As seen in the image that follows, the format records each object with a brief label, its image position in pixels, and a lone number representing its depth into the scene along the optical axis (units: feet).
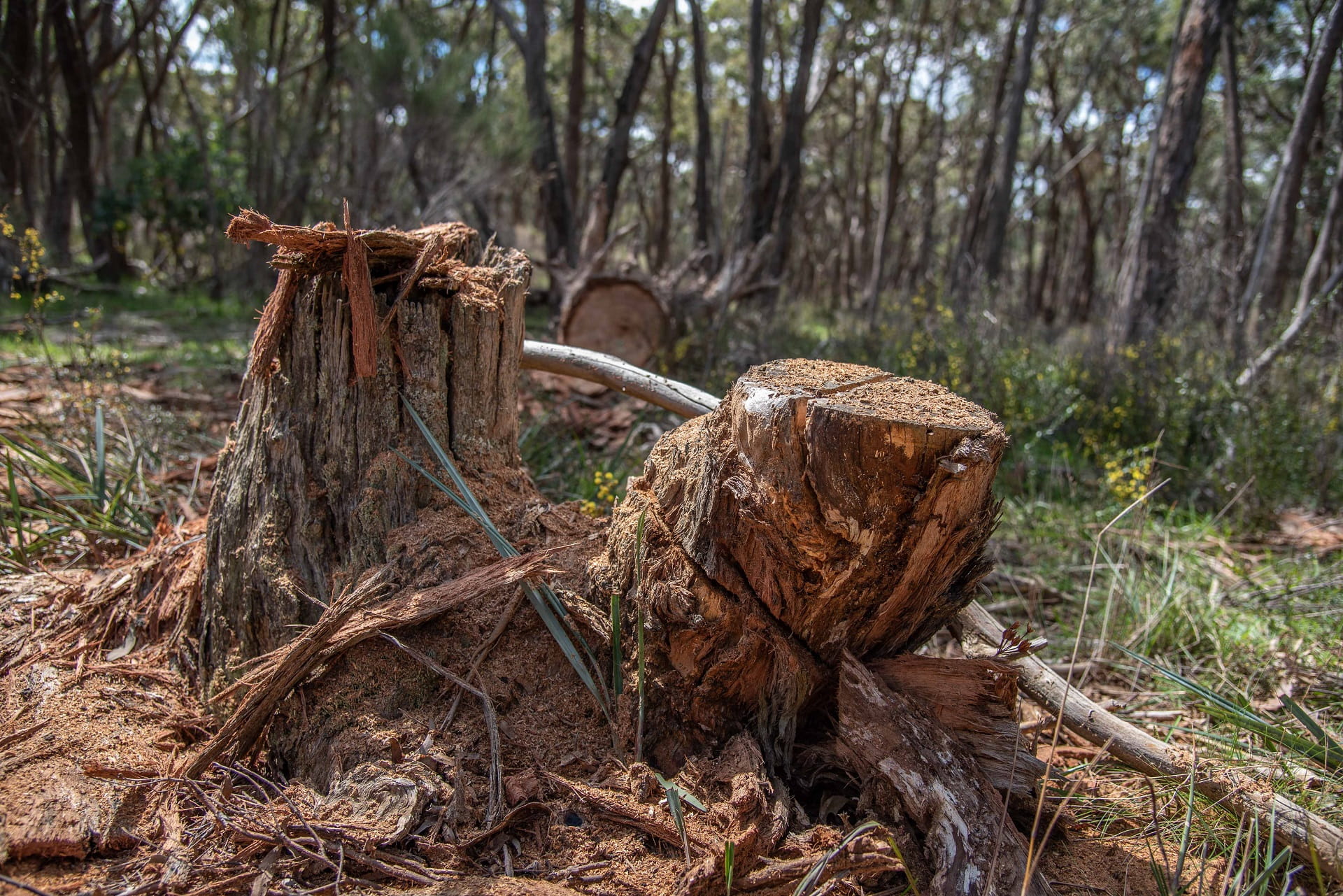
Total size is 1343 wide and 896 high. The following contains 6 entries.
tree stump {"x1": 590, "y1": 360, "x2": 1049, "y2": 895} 5.08
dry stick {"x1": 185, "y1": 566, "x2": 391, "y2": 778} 5.68
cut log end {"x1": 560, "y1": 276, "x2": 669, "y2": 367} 21.07
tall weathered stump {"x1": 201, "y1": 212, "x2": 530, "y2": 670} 6.64
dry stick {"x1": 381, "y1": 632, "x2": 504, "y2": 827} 5.43
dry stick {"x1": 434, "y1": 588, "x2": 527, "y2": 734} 6.00
